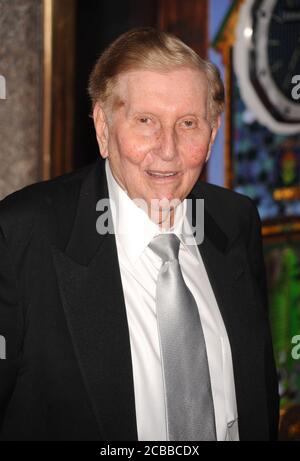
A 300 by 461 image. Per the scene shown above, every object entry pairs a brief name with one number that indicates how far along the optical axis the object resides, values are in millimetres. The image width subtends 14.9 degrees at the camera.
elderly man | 1463
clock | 2361
